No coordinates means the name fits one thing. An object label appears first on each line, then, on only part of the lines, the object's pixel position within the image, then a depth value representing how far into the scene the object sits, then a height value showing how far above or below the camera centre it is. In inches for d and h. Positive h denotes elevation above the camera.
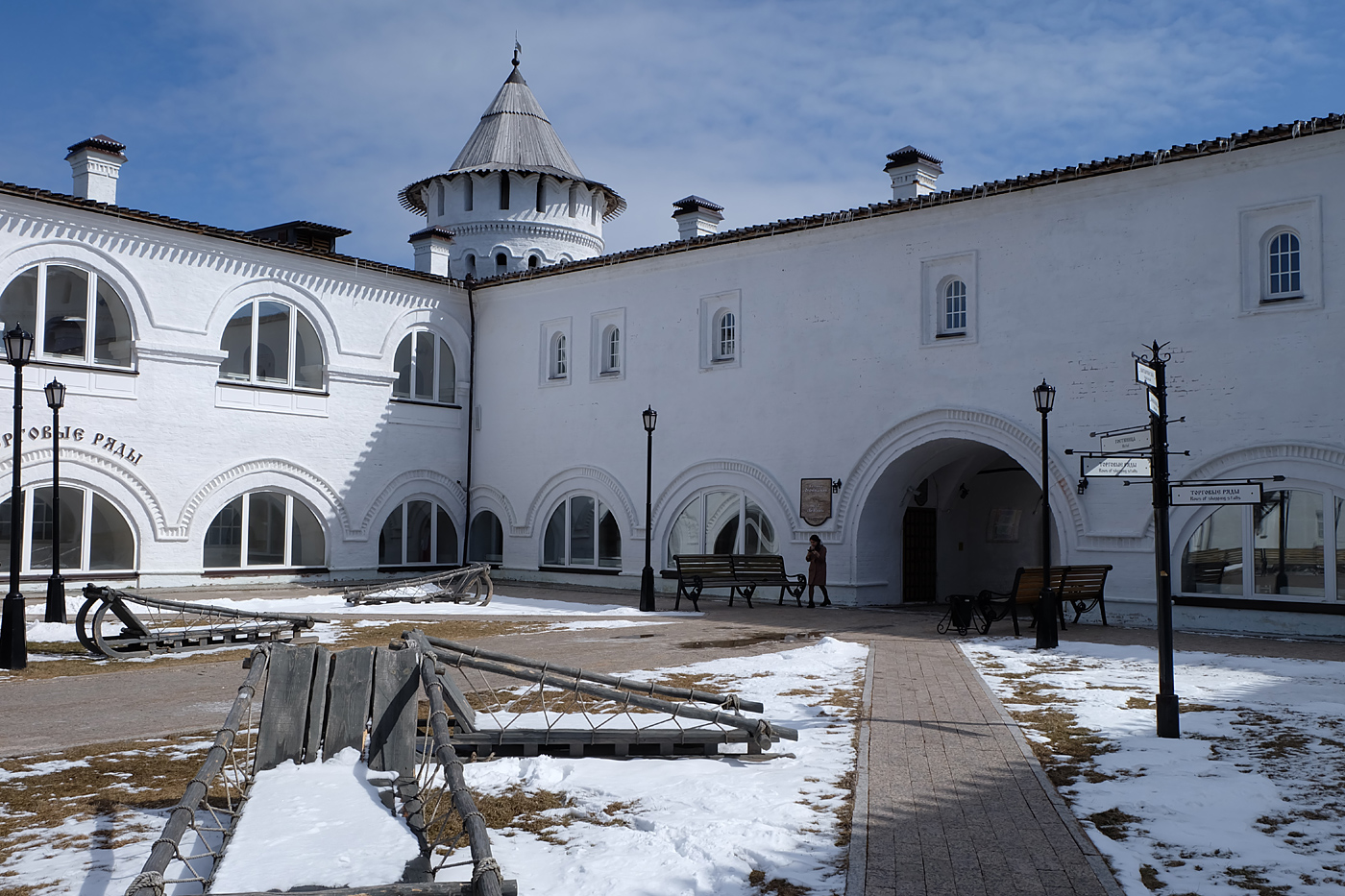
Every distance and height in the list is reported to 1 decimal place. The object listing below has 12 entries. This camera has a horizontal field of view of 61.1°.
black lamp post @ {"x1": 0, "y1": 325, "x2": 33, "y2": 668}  457.7 -53.9
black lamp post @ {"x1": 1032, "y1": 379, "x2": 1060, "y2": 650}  535.5 -47.7
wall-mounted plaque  805.1 +5.2
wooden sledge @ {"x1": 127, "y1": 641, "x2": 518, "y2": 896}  224.2 -44.8
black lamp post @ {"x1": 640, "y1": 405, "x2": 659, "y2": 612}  749.4 -48.9
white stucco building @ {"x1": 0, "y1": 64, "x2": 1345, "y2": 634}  630.5 +87.9
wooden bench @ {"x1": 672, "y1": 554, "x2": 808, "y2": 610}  786.2 -46.7
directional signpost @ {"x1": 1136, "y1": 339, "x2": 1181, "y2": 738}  321.1 -6.3
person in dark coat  781.9 -38.5
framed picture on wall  961.5 -10.2
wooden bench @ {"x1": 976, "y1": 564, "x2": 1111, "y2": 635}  588.7 -42.5
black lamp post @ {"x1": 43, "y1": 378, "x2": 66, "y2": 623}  566.3 -19.2
